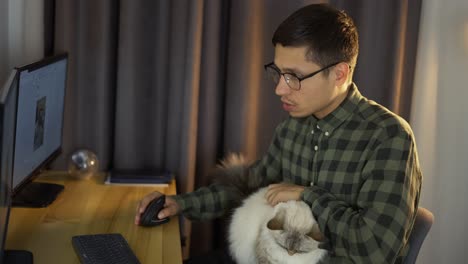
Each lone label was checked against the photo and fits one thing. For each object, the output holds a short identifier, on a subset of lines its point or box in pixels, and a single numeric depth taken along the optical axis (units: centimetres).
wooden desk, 155
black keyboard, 147
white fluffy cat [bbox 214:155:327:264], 153
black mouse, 173
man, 153
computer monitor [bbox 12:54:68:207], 169
